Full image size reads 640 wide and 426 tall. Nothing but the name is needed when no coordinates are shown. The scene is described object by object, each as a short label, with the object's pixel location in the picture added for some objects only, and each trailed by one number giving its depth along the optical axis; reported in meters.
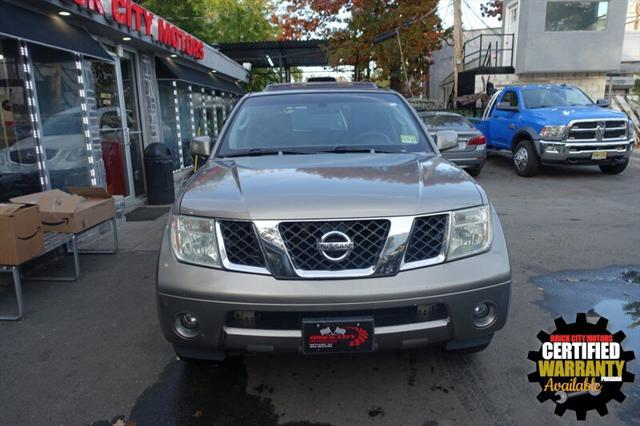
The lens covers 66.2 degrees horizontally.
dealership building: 5.89
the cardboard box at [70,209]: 4.65
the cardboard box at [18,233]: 3.86
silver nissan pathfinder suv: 2.43
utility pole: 17.33
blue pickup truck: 10.16
